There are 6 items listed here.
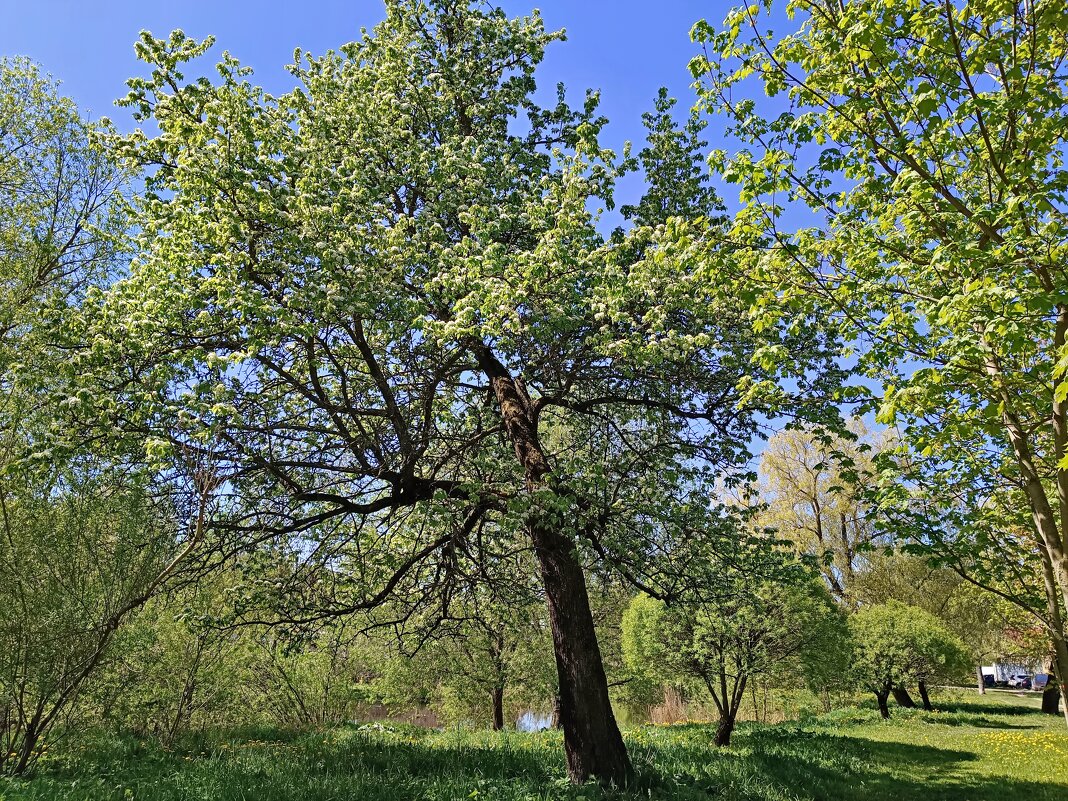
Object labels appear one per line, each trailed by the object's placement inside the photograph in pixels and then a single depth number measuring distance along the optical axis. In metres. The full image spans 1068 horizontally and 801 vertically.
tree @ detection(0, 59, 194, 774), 6.75
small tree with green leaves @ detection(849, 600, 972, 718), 20.36
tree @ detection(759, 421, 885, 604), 29.45
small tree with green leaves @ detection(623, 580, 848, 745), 14.37
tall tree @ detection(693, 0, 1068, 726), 5.01
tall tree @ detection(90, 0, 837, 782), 6.26
